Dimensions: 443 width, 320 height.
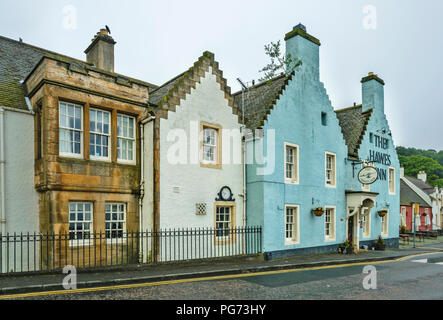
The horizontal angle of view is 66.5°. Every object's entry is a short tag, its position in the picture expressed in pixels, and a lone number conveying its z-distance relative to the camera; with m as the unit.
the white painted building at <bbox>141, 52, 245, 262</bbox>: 13.35
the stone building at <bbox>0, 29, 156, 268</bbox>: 11.63
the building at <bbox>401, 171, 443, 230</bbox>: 44.53
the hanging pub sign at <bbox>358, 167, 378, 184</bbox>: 18.98
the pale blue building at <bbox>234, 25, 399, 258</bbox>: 15.97
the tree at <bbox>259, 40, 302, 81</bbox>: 18.16
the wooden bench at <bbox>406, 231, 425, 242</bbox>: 30.20
